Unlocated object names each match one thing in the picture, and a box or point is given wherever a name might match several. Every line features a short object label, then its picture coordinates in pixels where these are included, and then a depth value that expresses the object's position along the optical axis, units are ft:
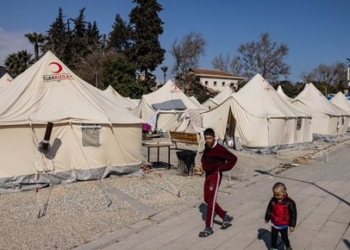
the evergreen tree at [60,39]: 211.82
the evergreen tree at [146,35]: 171.42
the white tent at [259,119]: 62.64
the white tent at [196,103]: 99.14
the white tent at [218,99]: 114.72
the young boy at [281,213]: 17.10
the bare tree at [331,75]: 285.43
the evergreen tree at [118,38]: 213.87
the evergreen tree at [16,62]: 170.90
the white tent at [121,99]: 103.87
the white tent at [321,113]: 88.53
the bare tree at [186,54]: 229.66
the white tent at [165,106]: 90.27
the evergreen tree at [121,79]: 146.41
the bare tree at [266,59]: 216.54
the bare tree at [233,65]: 273.95
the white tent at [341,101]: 127.85
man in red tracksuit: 20.36
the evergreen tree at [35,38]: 159.63
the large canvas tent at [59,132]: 32.99
